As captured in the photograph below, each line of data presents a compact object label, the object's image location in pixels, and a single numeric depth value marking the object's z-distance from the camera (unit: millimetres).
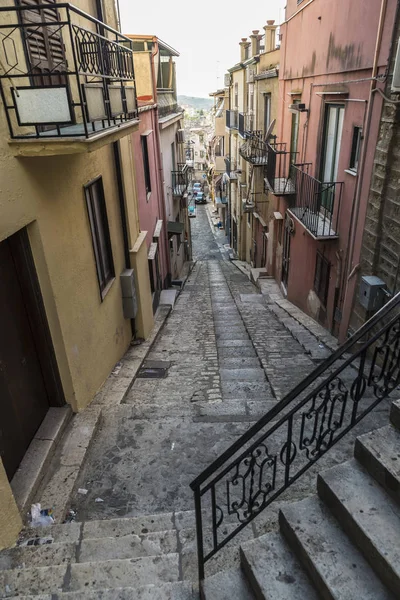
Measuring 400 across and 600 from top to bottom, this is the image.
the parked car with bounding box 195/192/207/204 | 54219
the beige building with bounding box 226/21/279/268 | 16234
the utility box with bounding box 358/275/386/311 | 6250
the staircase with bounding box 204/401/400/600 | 2381
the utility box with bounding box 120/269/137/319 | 7367
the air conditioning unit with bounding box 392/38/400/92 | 5180
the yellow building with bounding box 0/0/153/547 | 3521
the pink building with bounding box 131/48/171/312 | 10617
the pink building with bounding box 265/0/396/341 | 6648
